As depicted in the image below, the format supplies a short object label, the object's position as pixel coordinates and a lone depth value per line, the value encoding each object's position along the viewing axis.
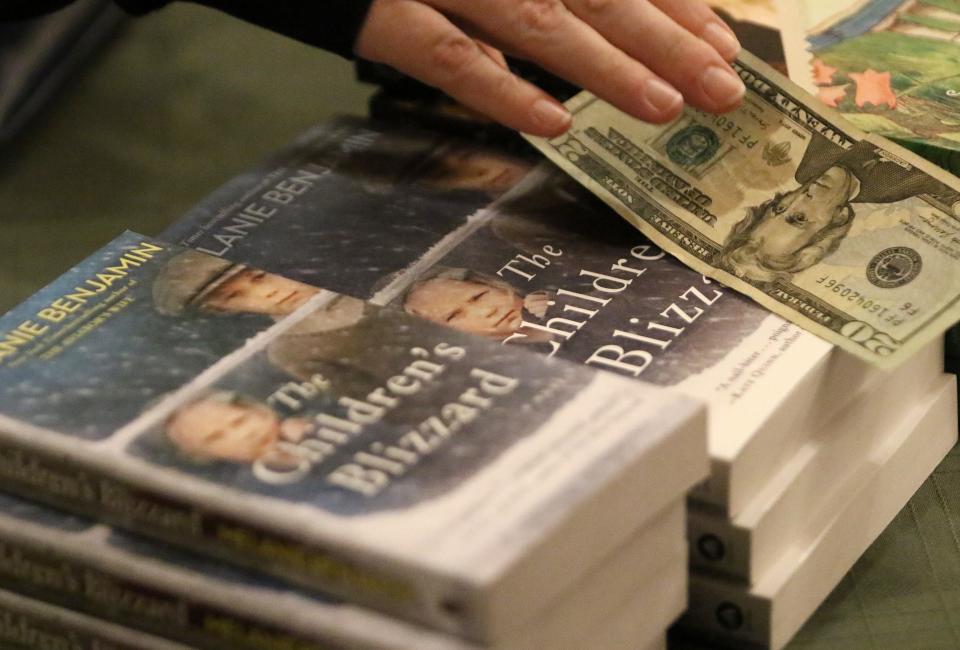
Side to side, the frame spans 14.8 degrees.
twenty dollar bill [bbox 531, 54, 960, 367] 1.11
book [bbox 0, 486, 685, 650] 1.00
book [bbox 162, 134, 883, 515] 1.06
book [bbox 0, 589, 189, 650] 1.04
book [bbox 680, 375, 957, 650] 1.06
